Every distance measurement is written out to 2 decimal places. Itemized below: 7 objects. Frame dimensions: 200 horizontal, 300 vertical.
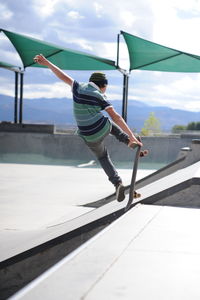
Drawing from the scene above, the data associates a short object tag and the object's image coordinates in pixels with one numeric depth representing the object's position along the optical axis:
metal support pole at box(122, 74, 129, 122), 27.09
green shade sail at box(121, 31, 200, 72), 25.19
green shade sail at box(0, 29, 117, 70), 24.94
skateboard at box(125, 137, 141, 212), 4.79
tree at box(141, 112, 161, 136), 122.75
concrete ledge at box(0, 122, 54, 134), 26.70
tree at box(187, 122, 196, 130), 143.55
